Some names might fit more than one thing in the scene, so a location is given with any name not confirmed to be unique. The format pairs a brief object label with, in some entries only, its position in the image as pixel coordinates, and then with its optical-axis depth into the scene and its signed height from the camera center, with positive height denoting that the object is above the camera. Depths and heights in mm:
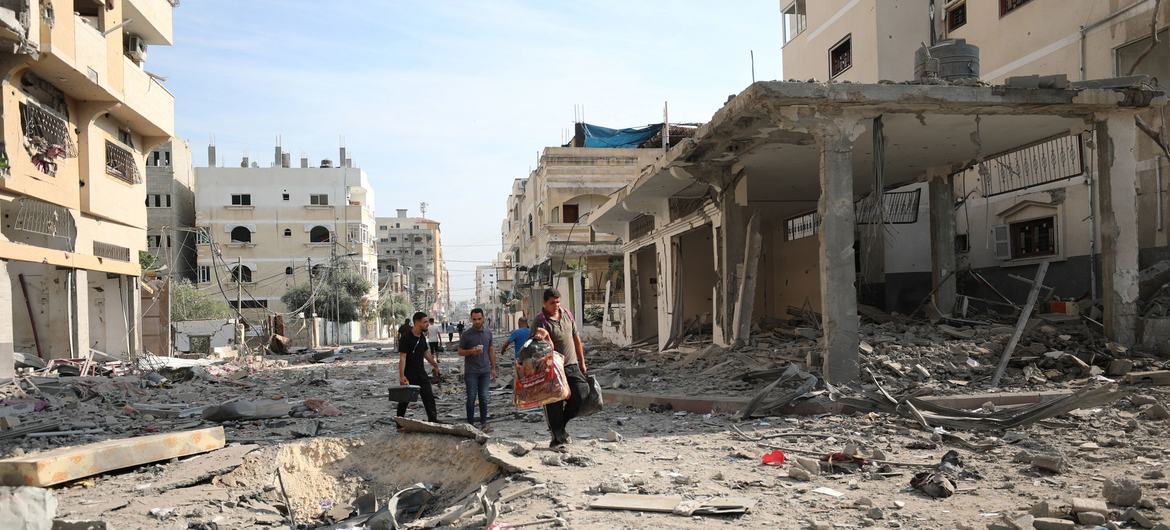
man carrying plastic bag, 7621 -819
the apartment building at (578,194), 36375 +4140
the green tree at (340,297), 53188 -909
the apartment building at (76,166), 15766 +2874
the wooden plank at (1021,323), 10039 -827
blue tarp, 41875 +7130
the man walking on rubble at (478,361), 9320 -972
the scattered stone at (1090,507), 4789 -1472
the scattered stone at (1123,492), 4965 -1445
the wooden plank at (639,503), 5410 -1558
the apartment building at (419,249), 116388 +4911
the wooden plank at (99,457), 6410 -1456
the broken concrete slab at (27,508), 5133 -1402
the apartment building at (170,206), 52719 +5427
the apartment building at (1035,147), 14312 +2117
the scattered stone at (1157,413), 7812 -1513
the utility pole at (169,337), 25453 -1553
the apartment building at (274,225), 56281 +4262
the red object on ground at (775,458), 6845 -1617
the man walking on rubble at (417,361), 9617 -963
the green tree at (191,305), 40094 -928
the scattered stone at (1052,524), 4579 -1499
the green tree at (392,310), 72938 -2680
